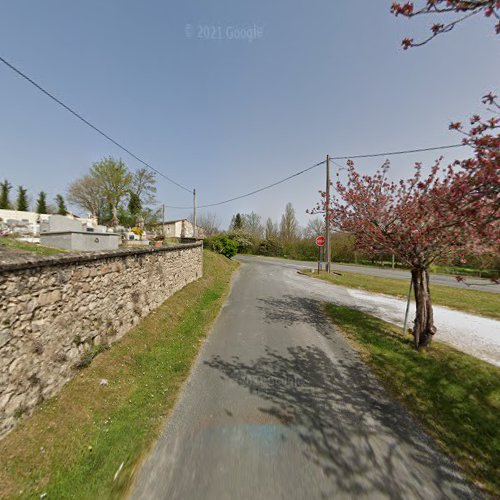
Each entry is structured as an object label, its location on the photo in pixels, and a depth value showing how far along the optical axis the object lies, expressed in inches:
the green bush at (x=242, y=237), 1563.1
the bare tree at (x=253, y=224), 2187.5
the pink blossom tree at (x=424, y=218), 101.8
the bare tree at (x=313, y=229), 1834.2
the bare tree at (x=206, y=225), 2213.1
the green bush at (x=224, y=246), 1052.5
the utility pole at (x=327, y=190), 710.3
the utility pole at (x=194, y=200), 1016.9
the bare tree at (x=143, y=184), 1811.0
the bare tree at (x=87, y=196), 1673.2
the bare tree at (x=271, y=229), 1963.6
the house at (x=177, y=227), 2432.3
